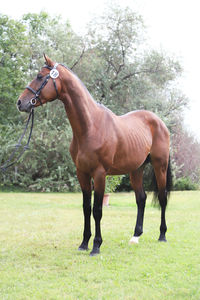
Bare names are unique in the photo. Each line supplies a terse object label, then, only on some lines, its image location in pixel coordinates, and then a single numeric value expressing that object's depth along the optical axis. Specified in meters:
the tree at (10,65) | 18.12
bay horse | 3.94
